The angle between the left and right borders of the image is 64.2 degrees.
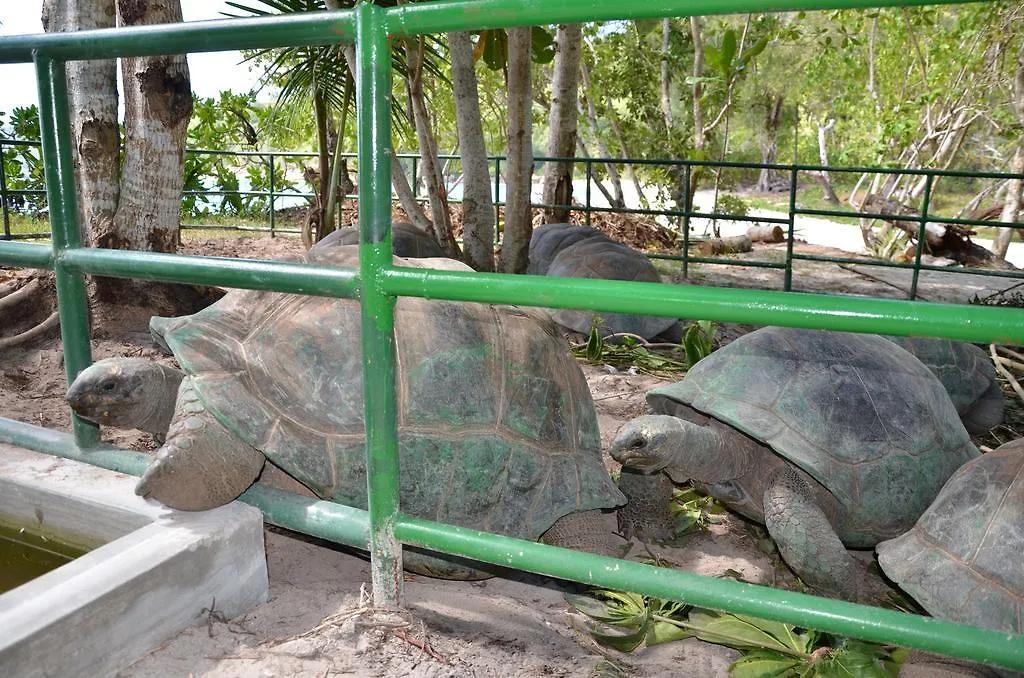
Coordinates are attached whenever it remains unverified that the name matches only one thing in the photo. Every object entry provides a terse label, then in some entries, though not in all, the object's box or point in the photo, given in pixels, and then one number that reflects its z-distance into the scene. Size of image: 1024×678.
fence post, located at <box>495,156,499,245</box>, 9.31
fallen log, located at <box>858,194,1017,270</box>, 11.15
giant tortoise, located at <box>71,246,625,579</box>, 2.14
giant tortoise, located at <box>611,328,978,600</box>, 2.69
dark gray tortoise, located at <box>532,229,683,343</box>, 6.13
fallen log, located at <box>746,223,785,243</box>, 14.08
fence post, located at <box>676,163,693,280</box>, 8.27
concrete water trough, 1.49
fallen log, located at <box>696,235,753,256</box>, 12.38
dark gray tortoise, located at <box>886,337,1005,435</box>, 4.14
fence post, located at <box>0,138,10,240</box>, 8.16
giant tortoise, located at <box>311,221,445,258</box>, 6.31
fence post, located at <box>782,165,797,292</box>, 7.84
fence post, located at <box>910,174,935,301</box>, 7.74
